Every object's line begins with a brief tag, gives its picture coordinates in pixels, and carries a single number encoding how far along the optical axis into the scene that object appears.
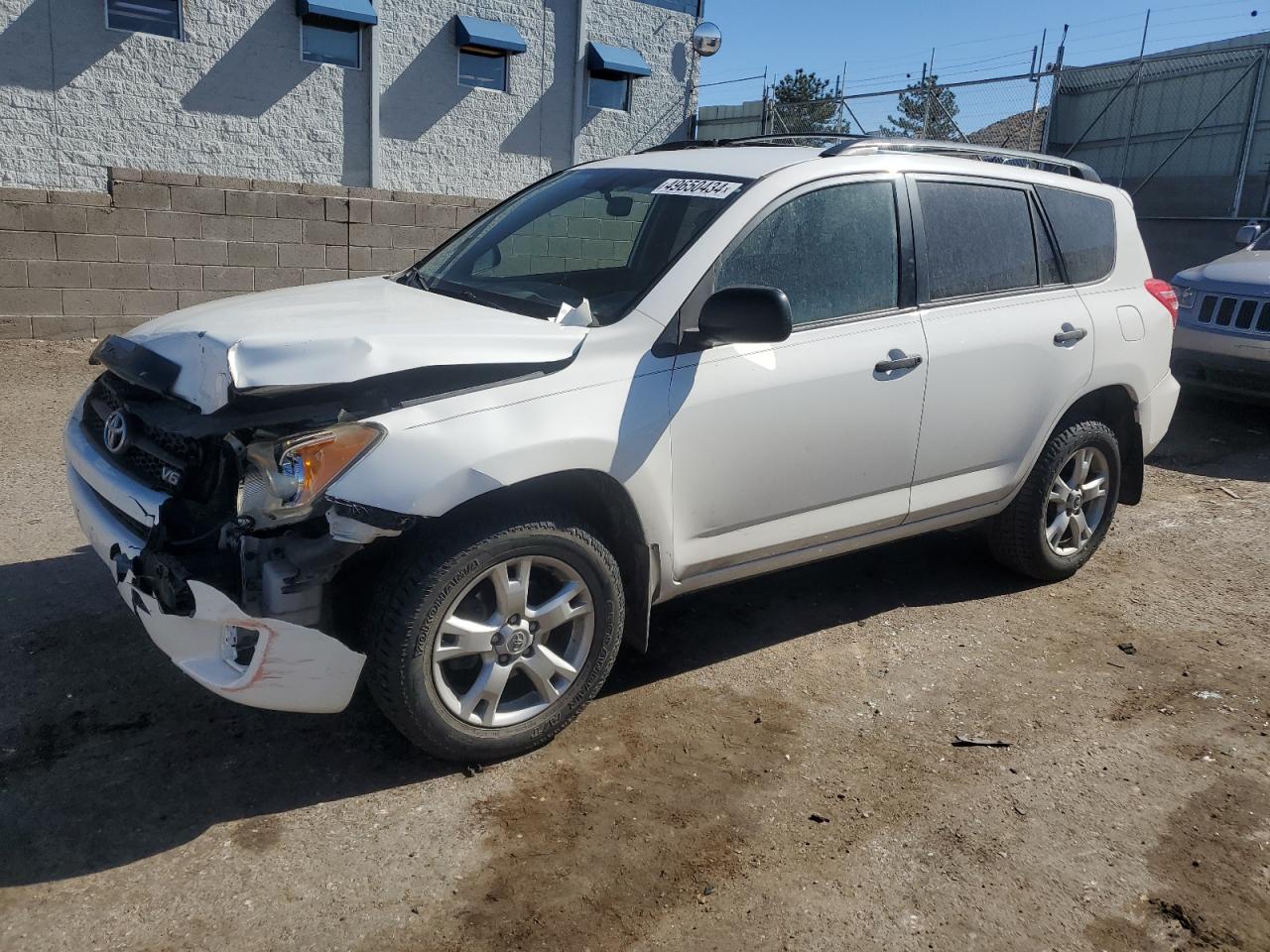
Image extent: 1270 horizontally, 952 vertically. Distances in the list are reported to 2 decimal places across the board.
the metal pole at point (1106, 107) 14.86
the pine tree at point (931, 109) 15.65
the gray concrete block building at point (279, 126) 9.43
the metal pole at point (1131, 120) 14.92
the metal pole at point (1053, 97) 14.71
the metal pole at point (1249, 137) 13.55
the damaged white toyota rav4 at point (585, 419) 2.93
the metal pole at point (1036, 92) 14.87
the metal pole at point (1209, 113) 14.28
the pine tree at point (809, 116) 18.23
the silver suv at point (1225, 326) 7.91
